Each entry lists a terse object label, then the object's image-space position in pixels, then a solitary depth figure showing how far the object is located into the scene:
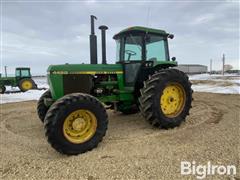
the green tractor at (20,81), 15.28
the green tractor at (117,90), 3.09
